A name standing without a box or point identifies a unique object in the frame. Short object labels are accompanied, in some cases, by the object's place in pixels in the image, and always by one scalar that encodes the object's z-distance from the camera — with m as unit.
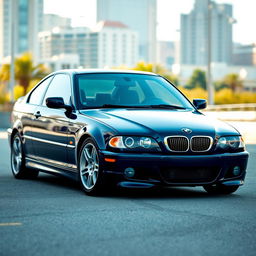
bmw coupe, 7.96
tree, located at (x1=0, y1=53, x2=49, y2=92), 63.44
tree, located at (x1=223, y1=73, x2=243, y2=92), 116.38
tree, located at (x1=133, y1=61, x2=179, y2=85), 70.54
